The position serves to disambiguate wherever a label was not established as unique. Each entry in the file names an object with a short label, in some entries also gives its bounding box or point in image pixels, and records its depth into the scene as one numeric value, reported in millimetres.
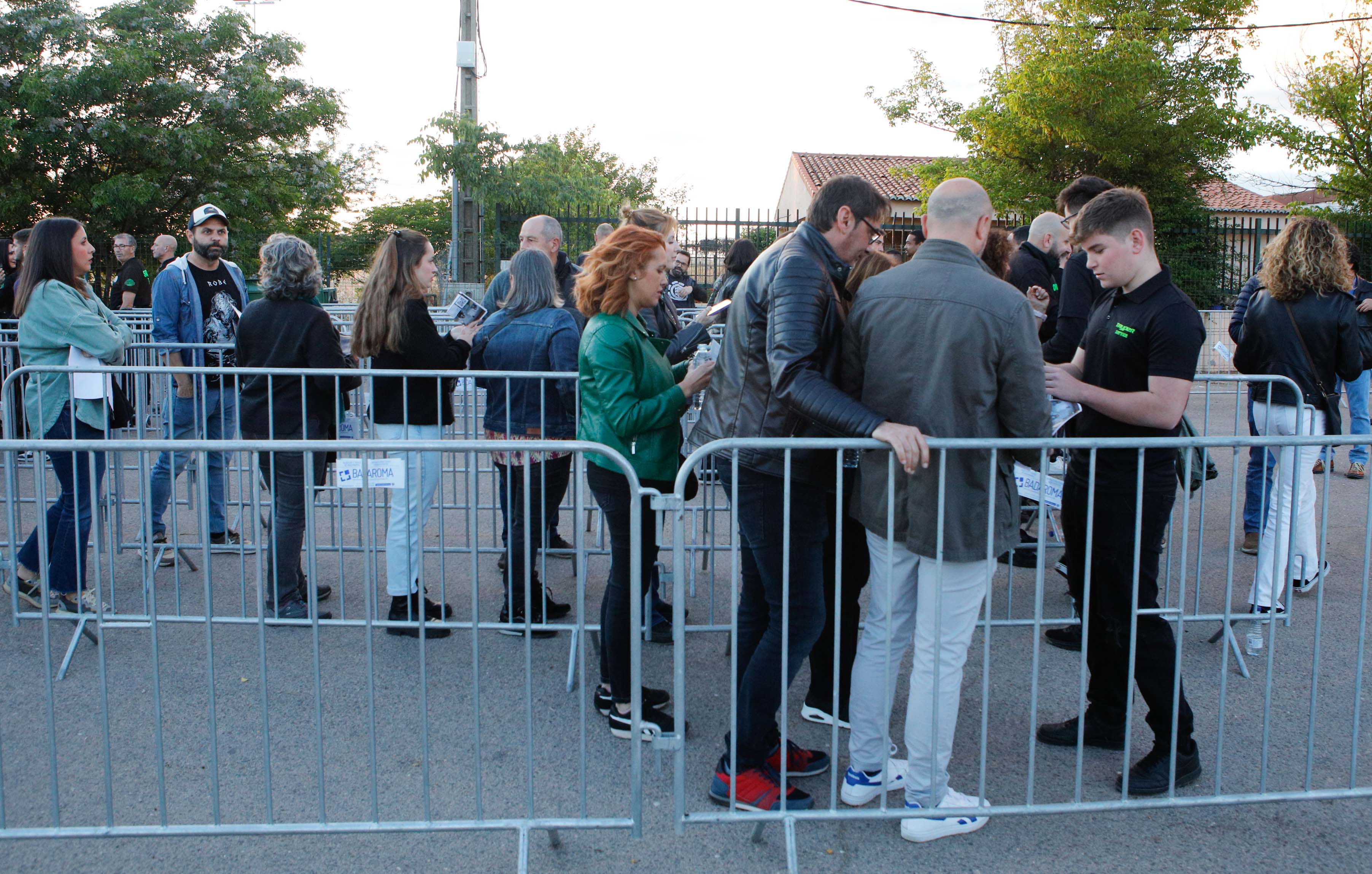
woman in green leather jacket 3771
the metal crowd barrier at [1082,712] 3174
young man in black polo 3543
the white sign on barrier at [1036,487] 4785
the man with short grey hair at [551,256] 6137
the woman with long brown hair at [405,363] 5012
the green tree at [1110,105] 19781
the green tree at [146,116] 22016
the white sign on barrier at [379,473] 3779
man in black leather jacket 3230
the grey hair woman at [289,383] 5172
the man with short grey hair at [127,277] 12203
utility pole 17953
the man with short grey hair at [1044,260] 6184
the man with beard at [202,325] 6254
